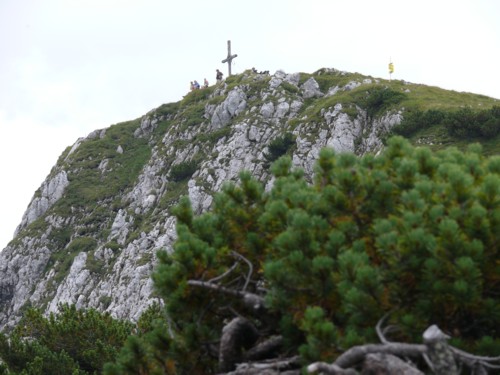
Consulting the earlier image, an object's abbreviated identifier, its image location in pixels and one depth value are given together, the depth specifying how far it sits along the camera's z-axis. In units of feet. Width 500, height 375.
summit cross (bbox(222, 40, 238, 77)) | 560.20
